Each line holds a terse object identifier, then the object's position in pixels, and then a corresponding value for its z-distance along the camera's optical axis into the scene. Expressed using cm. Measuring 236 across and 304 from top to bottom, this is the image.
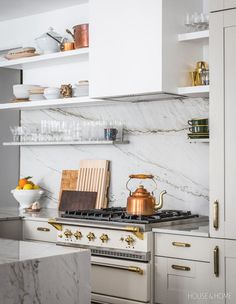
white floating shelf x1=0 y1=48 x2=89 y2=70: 513
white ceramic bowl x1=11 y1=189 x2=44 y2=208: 548
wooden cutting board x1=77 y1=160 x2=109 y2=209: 518
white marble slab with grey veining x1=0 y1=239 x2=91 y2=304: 245
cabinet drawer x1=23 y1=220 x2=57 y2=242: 484
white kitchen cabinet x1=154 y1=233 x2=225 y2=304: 380
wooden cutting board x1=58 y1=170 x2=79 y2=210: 544
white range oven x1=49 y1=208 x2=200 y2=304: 404
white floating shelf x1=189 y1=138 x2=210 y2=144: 419
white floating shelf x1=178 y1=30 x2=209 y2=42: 433
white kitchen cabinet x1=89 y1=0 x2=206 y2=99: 432
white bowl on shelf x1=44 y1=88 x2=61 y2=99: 533
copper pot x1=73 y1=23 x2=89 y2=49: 505
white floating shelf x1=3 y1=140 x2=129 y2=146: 499
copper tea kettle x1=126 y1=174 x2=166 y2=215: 428
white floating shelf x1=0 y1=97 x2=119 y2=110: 504
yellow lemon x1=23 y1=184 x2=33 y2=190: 551
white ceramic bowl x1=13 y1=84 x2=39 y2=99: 556
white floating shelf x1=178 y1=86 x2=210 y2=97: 430
